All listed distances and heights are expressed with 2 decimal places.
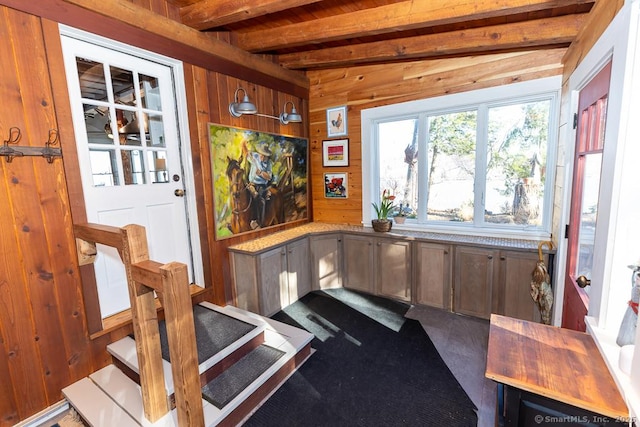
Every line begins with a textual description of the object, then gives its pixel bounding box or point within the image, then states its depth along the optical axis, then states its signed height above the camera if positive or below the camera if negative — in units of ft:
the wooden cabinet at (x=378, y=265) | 10.11 -3.52
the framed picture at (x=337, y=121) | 11.84 +2.00
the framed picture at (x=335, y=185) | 12.28 -0.64
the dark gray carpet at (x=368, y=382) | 5.56 -4.69
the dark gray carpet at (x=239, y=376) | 5.65 -4.29
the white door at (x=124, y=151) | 6.25 +0.64
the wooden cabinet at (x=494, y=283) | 8.21 -3.48
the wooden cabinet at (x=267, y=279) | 8.93 -3.40
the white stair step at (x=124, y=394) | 5.14 -4.21
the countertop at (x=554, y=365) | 3.28 -2.62
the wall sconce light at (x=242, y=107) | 8.81 +2.05
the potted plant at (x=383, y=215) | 10.69 -1.73
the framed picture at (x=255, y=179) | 8.95 -0.22
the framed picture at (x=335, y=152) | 11.98 +0.74
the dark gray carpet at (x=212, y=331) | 6.40 -3.80
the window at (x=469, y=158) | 8.70 +0.24
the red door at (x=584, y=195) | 5.14 -0.68
